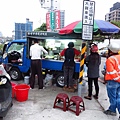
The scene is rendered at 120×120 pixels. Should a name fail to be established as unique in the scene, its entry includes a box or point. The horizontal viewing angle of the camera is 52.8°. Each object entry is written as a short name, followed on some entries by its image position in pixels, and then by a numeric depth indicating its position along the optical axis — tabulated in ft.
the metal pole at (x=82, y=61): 11.27
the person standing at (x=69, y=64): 13.00
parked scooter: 7.54
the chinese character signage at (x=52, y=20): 31.61
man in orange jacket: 8.56
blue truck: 13.90
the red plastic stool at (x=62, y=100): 9.68
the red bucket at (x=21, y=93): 10.67
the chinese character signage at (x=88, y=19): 10.45
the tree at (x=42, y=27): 58.51
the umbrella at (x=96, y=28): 10.80
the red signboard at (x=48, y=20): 32.58
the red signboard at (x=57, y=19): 31.51
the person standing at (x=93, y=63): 11.45
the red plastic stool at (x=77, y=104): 9.26
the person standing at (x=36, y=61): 13.42
